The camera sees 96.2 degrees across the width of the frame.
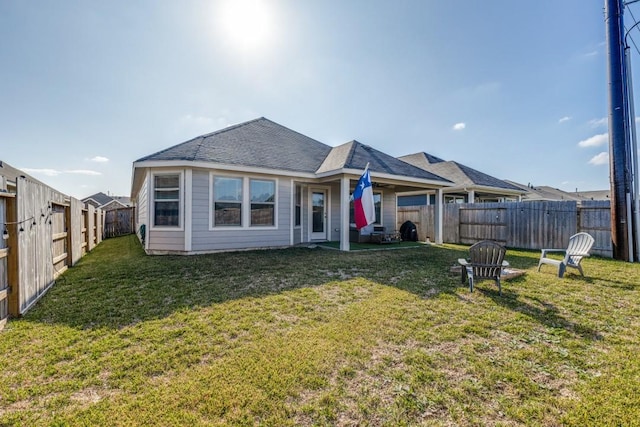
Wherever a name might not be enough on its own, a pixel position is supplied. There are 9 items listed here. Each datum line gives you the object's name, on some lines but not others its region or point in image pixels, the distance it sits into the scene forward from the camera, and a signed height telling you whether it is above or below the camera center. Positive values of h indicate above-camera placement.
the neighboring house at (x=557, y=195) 24.33 +2.18
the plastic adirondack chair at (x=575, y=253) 5.95 -0.85
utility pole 8.07 +2.38
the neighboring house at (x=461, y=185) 14.92 +1.53
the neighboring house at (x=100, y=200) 35.03 +2.38
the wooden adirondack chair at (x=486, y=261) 4.91 -0.82
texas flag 7.89 +0.29
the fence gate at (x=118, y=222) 18.25 -0.40
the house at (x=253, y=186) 8.67 +0.99
